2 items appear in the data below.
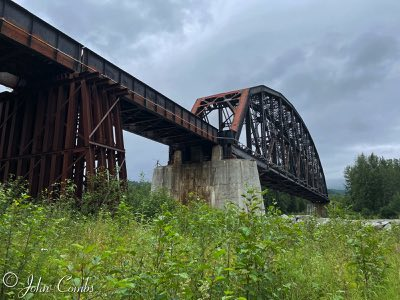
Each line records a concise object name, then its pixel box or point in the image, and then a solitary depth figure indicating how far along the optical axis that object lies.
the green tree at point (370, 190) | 72.25
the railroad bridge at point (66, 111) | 16.55
